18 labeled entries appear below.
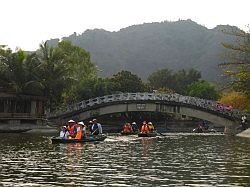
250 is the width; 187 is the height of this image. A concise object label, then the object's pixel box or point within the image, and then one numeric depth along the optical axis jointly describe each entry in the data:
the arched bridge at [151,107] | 71.19
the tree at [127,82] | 92.79
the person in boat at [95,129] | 46.04
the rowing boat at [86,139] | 38.40
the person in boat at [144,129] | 54.75
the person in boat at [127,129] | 58.23
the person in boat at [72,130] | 40.81
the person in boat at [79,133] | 40.28
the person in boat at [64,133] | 39.81
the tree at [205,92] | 115.38
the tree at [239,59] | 54.69
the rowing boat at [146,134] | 52.78
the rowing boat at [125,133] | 57.08
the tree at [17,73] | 67.19
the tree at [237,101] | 77.87
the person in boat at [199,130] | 72.99
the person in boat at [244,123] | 65.88
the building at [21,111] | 66.69
